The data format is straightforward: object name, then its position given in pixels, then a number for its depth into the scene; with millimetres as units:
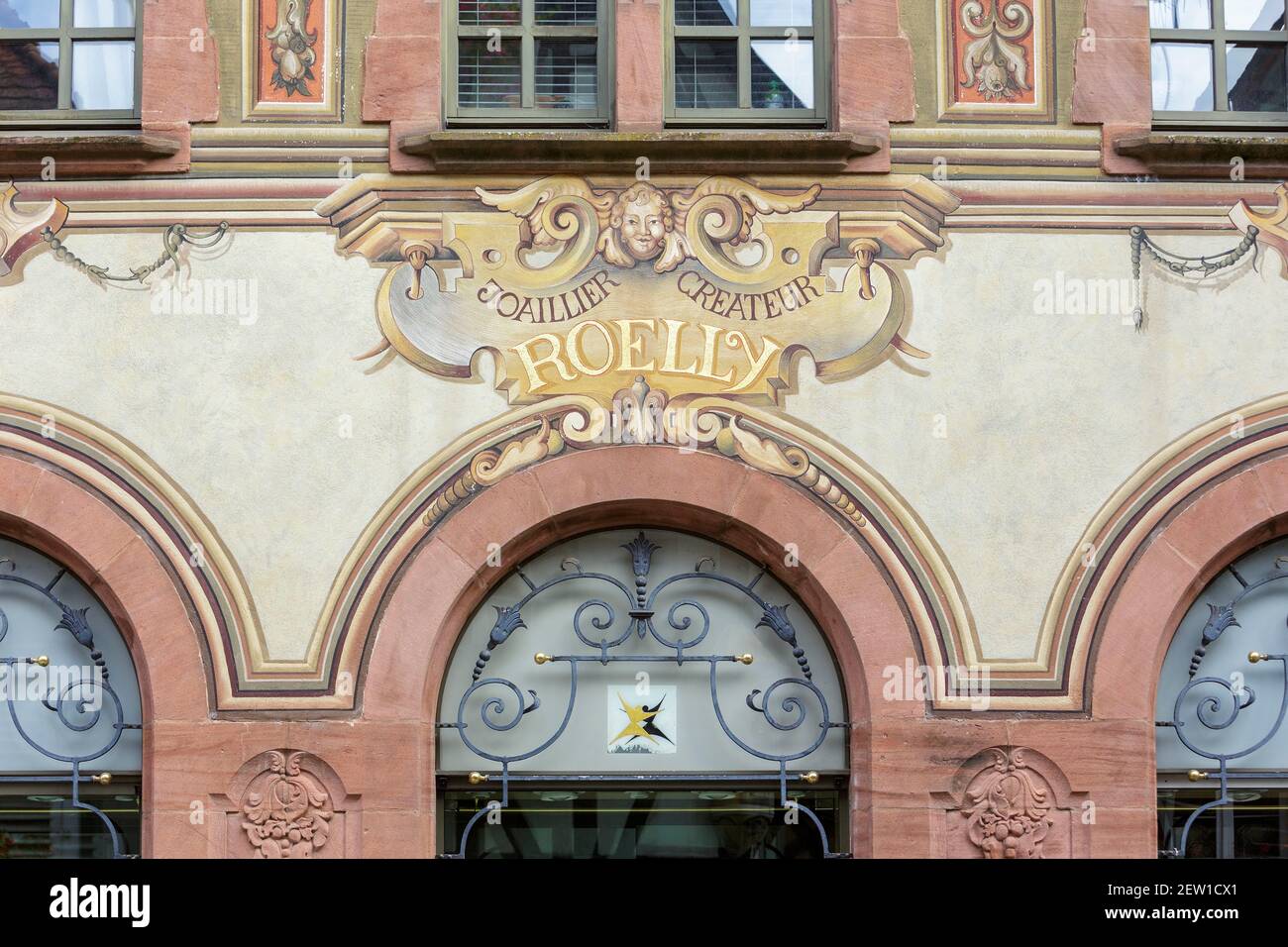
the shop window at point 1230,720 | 10555
